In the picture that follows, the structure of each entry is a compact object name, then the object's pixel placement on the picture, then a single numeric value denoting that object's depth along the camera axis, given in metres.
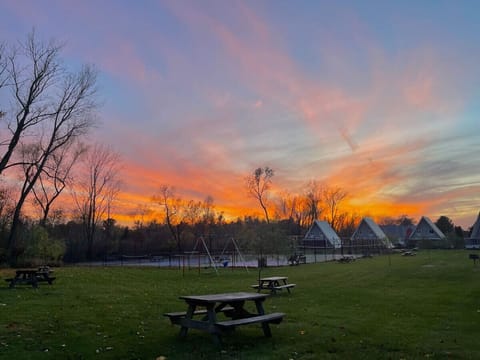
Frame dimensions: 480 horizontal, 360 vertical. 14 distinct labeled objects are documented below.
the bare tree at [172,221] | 67.69
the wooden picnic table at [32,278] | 15.58
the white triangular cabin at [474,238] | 65.16
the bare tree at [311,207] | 83.00
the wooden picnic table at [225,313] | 6.84
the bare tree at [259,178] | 64.81
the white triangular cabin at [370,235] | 58.22
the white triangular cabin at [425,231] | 72.38
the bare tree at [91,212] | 53.09
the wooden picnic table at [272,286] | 14.42
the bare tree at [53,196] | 41.69
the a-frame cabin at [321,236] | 64.94
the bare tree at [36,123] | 29.62
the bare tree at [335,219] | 83.26
